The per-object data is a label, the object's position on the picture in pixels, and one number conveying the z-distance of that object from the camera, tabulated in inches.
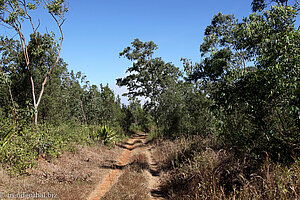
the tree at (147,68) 978.1
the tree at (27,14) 381.1
